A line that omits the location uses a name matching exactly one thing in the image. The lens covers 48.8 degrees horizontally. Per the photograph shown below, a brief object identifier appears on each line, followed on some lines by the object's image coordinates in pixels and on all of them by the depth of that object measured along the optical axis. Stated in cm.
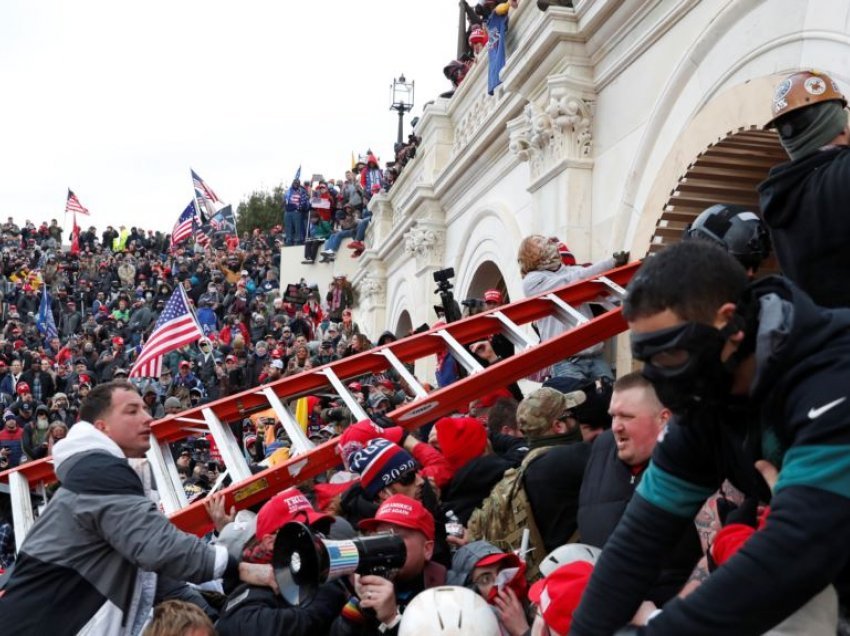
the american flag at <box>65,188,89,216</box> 3703
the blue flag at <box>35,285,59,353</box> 2755
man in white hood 381
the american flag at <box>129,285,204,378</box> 1297
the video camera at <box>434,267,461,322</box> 944
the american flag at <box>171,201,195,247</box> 3019
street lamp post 3781
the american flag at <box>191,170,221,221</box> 3253
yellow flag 1126
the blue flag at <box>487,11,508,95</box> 1188
